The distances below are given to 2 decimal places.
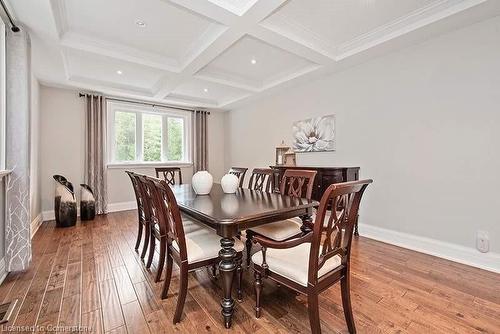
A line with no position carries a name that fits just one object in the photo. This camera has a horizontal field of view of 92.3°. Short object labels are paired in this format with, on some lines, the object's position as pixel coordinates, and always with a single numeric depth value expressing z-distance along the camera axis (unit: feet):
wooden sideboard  10.58
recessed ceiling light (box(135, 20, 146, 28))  8.48
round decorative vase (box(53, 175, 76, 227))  12.44
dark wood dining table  4.98
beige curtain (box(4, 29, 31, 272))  7.43
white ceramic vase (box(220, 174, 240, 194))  8.40
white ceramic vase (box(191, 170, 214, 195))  8.20
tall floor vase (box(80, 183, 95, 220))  13.88
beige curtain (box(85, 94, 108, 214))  15.10
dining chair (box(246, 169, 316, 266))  6.90
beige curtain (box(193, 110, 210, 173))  19.65
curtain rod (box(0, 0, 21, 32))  7.01
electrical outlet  7.86
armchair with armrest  4.15
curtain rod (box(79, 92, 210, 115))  16.08
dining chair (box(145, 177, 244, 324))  5.10
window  16.74
